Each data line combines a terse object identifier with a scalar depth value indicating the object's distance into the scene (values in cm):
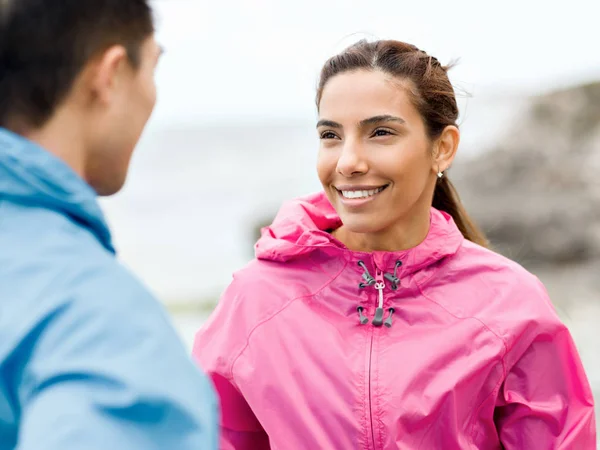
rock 898
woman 255
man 123
